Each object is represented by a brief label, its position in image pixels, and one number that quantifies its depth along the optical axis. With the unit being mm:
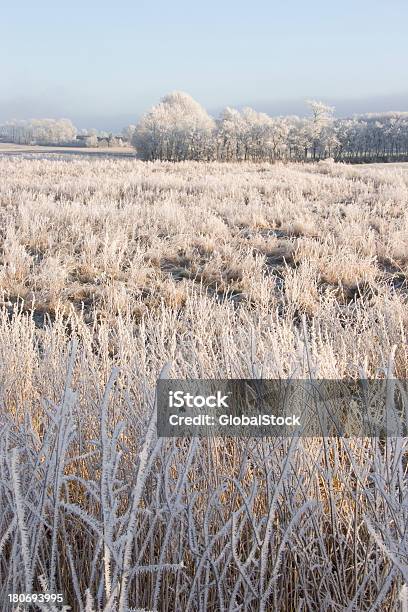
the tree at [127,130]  72062
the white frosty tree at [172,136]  53656
